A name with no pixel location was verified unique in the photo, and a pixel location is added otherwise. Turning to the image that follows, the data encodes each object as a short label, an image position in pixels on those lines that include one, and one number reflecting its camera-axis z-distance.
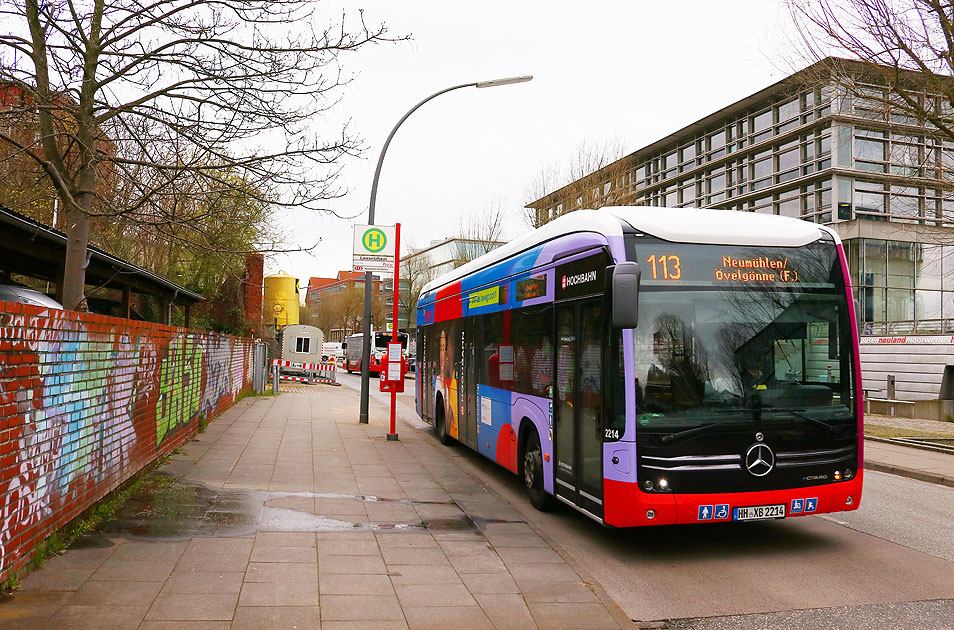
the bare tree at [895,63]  13.26
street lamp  17.28
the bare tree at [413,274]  59.37
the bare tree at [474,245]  39.03
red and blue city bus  6.17
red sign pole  14.59
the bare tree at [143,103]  7.81
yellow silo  48.53
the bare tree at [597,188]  29.98
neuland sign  27.78
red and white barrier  42.81
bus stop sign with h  15.44
